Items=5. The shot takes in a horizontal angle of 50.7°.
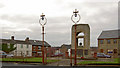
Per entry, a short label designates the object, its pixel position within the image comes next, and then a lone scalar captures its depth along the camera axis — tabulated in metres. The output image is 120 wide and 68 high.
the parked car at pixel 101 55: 30.44
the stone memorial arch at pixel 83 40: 23.45
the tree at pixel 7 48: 41.18
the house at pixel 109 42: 39.10
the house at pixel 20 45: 44.50
